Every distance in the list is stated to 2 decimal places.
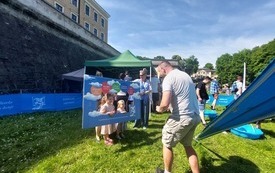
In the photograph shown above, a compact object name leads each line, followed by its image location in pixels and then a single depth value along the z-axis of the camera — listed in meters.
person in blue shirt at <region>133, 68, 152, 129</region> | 5.06
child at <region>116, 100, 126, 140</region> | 3.92
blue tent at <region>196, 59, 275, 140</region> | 1.95
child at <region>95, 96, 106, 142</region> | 3.94
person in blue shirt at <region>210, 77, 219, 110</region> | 8.13
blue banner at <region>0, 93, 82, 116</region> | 6.42
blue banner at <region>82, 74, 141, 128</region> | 3.30
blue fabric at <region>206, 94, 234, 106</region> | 10.94
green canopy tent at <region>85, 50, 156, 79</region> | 7.23
